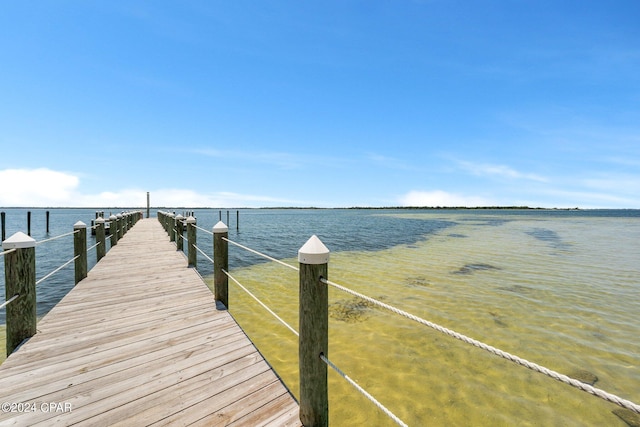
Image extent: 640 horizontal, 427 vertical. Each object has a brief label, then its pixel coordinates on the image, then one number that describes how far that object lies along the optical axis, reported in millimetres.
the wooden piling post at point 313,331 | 2500
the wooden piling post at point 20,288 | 3553
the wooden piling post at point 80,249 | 6156
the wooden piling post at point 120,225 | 13312
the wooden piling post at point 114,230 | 11136
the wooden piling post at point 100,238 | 7949
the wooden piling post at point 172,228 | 11941
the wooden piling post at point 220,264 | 5113
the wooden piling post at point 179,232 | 10012
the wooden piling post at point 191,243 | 7508
